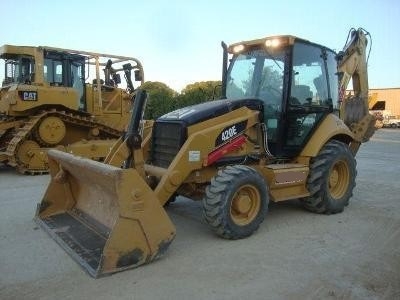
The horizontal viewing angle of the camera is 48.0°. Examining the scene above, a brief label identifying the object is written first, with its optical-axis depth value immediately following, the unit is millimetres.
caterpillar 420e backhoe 4301
